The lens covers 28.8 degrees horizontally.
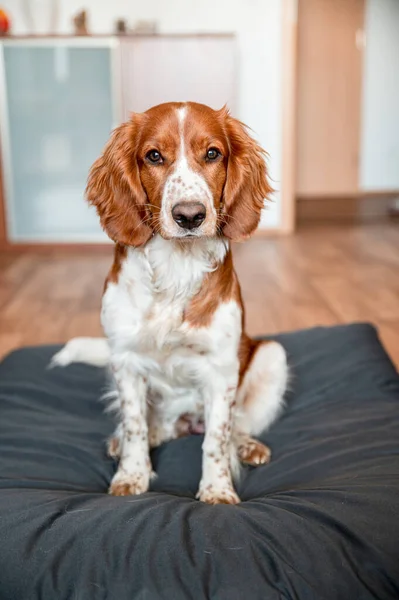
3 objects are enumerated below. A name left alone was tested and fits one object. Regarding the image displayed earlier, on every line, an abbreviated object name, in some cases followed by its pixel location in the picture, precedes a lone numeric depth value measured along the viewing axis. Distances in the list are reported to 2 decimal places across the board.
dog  1.74
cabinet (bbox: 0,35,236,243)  5.36
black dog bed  1.40
